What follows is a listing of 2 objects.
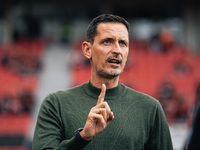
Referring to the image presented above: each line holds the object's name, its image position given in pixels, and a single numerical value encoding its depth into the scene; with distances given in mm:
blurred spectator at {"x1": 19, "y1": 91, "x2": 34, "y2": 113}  10695
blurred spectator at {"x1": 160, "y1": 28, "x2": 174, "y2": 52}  14503
